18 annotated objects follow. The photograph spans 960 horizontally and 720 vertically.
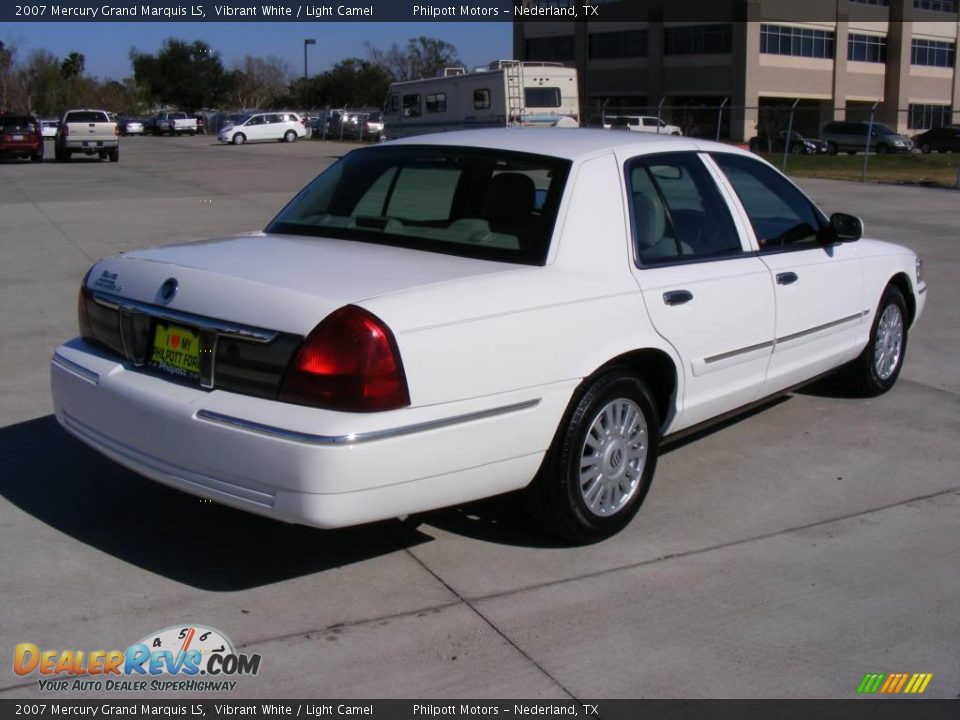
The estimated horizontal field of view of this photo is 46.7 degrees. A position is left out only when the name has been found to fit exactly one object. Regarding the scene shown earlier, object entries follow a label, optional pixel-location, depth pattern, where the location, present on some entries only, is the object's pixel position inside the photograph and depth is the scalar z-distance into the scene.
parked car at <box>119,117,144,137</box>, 70.88
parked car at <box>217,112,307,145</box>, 52.41
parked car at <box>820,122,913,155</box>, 47.34
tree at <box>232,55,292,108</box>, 102.25
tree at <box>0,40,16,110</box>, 85.88
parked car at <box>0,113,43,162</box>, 36.47
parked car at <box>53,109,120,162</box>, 36.38
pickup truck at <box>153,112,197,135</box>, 68.38
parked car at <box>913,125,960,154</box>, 49.88
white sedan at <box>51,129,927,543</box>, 3.79
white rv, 33.66
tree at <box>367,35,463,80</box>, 90.69
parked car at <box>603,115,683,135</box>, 37.97
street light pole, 73.44
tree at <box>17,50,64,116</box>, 88.62
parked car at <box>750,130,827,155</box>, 47.03
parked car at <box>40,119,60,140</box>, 58.16
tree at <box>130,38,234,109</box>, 97.12
